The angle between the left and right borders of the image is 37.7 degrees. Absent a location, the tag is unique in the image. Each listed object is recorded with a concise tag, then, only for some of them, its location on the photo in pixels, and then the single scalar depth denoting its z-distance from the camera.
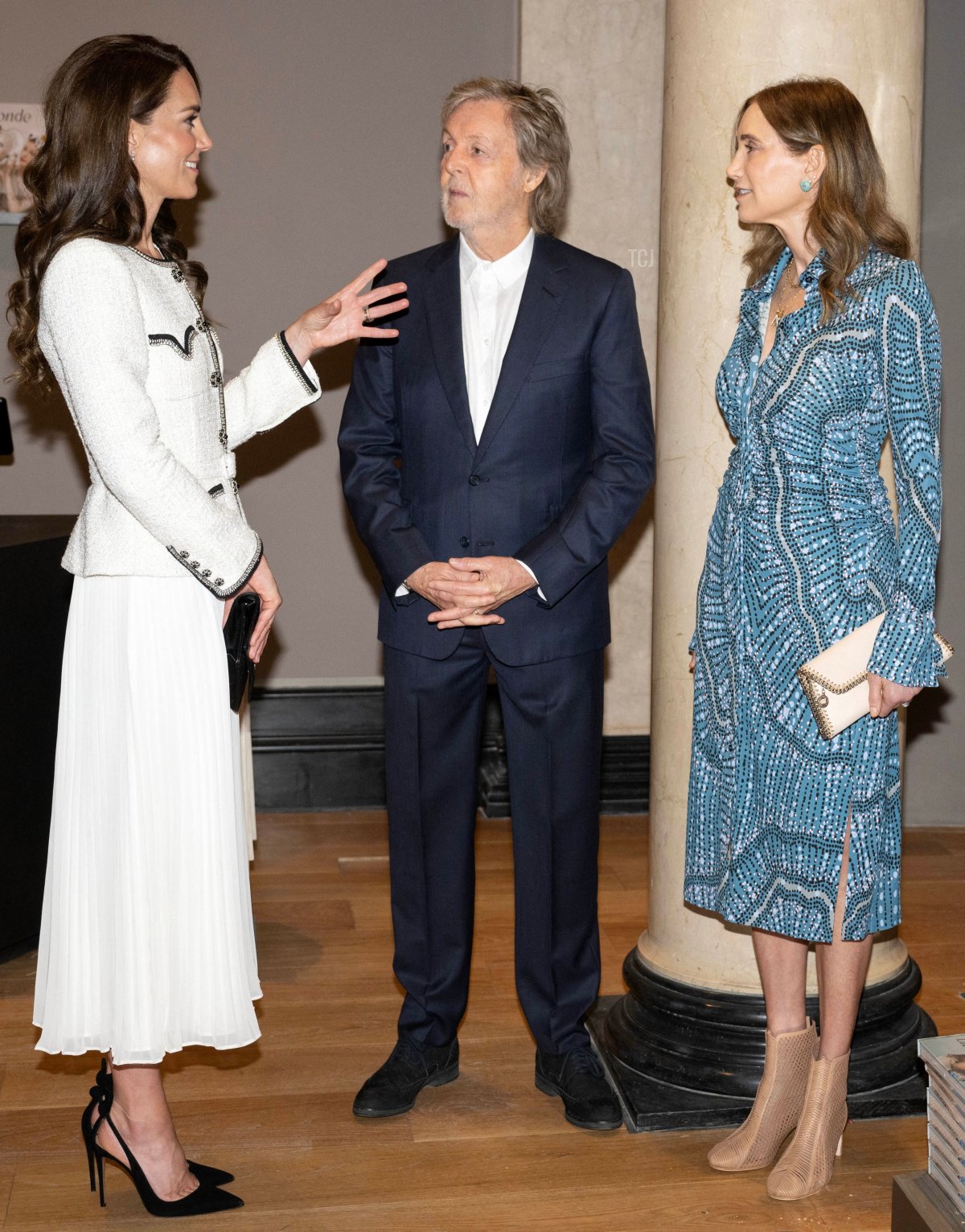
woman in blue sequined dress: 2.34
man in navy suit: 2.69
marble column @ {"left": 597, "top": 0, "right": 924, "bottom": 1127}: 2.69
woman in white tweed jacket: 2.23
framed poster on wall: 4.51
